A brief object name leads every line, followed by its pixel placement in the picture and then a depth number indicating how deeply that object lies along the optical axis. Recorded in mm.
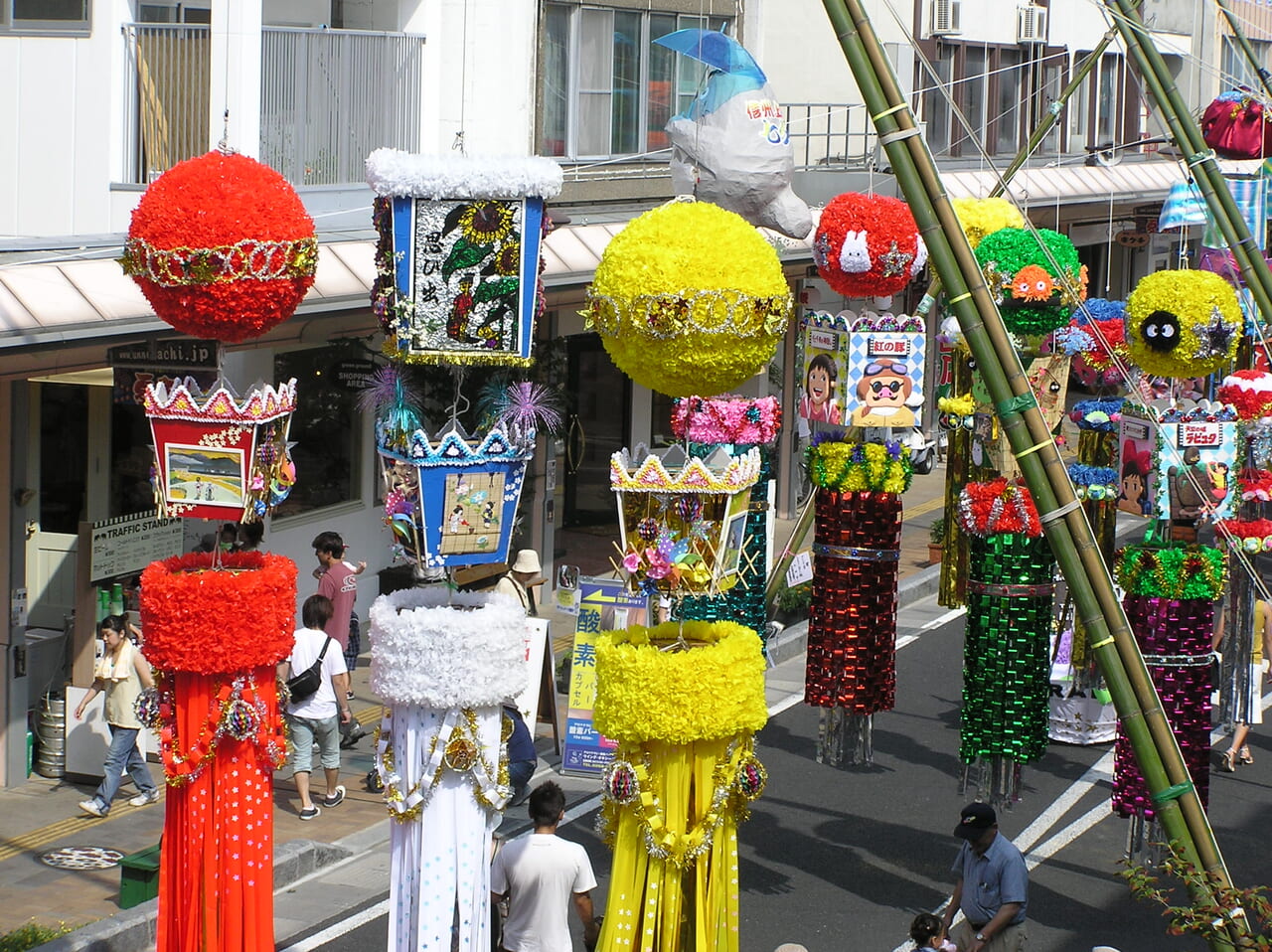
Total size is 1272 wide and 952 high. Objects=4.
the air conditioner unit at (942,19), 28000
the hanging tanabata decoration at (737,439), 12742
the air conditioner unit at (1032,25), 30344
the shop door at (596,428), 22531
